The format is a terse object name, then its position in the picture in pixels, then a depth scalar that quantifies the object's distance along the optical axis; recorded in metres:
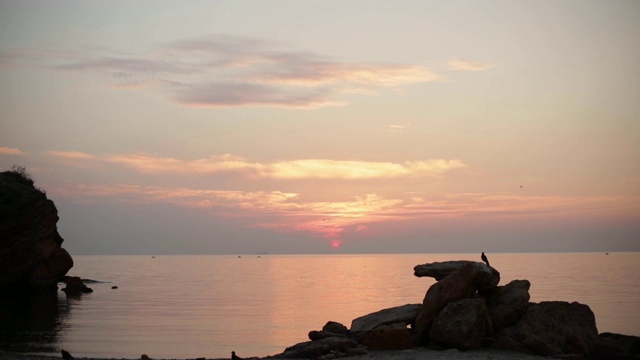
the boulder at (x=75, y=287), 89.74
